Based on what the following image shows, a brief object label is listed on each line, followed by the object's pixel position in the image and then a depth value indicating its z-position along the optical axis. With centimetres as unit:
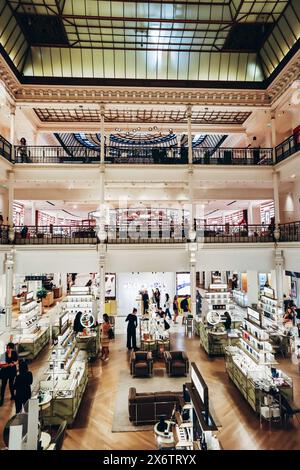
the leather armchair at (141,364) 915
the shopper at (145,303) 1637
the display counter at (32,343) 1063
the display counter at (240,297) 1830
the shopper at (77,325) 1122
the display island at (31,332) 1067
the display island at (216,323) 1073
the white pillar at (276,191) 1387
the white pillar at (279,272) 1328
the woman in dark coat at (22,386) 662
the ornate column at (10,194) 1315
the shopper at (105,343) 1085
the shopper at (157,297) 1655
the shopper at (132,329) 1127
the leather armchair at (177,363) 921
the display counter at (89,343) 1084
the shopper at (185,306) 1561
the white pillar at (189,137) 1370
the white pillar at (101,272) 1295
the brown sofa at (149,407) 670
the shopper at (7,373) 749
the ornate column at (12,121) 1303
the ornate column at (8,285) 1245
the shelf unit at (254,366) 702
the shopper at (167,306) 1510
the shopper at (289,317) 1287
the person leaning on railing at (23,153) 1392
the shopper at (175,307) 1628
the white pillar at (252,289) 1745
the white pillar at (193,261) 1328
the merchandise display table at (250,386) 688
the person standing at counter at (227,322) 1186
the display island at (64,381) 666
